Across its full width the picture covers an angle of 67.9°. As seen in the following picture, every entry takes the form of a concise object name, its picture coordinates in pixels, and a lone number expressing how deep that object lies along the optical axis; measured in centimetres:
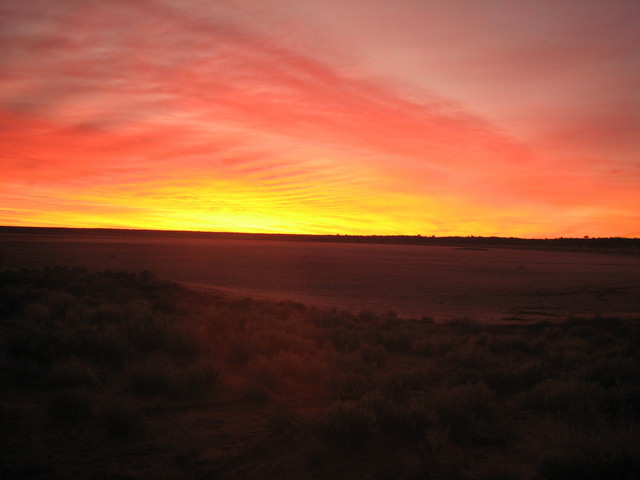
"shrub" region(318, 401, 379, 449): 611
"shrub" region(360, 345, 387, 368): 1045
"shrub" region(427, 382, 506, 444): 638
